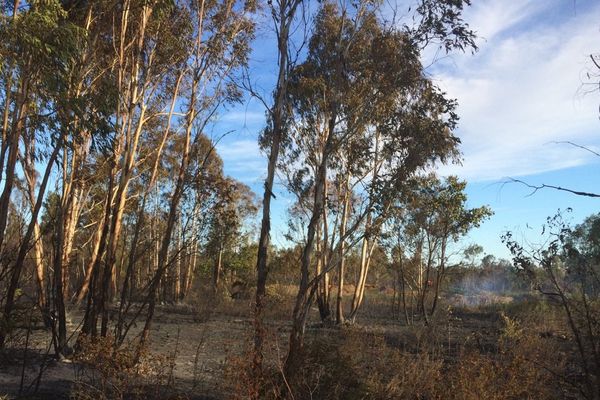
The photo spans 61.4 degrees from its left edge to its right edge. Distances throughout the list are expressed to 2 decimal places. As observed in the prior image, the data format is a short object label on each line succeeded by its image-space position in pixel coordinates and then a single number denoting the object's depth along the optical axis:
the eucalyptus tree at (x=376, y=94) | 8.20
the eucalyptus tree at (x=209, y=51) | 8.56
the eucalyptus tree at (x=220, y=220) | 11.41
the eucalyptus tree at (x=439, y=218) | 16.75
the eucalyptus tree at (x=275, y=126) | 6.54
